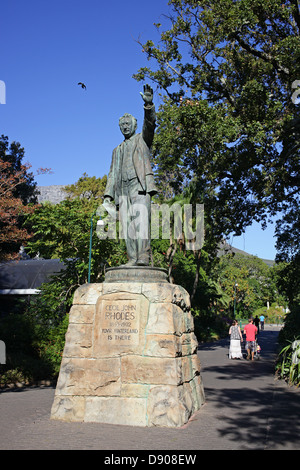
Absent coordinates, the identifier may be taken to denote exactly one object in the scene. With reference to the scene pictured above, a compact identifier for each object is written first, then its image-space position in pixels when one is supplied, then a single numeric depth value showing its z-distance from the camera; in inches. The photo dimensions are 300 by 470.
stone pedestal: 237.0
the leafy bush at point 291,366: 392.5
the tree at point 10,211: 561.9
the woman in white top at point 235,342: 646.5
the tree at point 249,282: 2148.1
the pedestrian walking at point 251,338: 636.7
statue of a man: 275.0
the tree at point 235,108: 593.0
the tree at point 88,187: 1665.8
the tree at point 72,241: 535.8
